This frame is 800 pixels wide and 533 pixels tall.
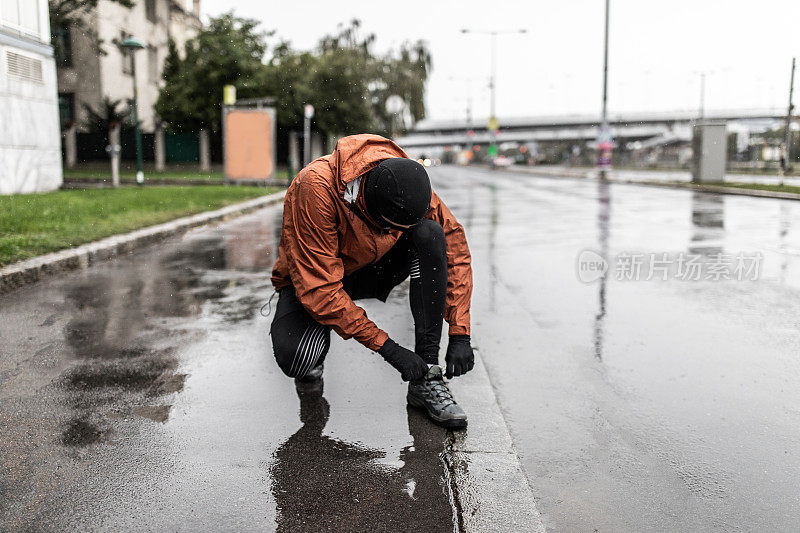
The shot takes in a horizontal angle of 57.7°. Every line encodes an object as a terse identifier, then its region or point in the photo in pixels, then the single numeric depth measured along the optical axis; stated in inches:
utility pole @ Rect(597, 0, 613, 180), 1405.0
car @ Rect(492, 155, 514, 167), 2936.0
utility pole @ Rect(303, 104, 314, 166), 920.3
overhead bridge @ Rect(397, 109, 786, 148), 3624.5
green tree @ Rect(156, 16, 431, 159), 1374.3
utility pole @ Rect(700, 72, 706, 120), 2150.6
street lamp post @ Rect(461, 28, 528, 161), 2383.4
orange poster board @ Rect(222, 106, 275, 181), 944.3
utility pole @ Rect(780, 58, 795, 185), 961.9
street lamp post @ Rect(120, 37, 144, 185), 813.2
